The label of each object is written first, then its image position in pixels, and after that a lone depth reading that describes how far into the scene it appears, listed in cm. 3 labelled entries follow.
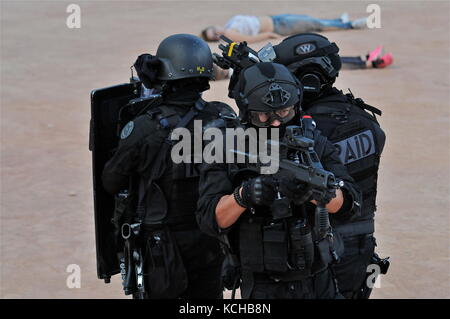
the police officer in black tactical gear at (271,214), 841
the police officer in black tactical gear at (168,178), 1045
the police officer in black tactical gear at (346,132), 1009
